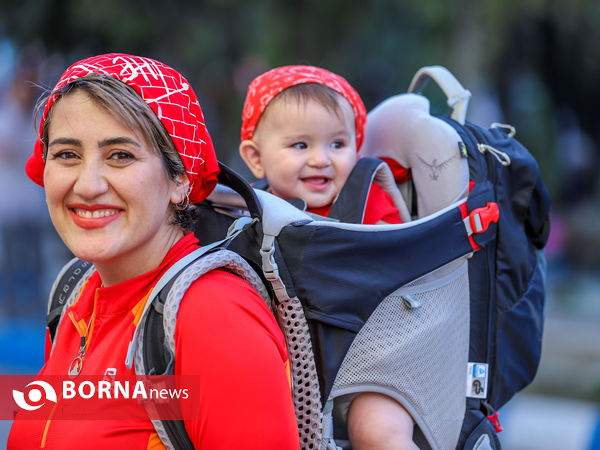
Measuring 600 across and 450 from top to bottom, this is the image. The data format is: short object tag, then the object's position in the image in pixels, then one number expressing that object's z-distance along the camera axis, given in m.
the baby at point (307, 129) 2.28
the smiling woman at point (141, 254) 1.82
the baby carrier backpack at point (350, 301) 1.92
